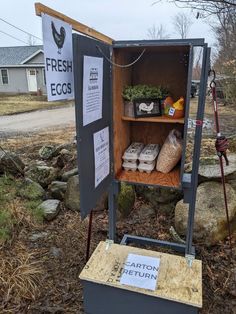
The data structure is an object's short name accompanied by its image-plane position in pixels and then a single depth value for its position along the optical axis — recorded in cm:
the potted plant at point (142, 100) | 184
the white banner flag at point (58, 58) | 123
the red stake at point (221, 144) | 197
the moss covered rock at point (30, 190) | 300
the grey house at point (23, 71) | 1835
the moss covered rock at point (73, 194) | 290
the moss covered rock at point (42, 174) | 343
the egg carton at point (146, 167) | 202
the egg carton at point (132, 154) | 202
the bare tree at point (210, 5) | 276
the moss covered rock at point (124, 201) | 281
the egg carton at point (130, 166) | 205
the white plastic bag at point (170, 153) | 193
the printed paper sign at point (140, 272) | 167
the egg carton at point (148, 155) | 199
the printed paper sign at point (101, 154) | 161
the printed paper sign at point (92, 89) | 139
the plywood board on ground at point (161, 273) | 160
